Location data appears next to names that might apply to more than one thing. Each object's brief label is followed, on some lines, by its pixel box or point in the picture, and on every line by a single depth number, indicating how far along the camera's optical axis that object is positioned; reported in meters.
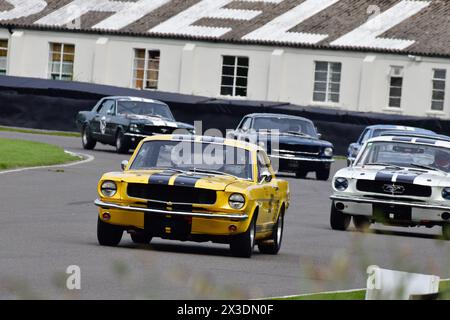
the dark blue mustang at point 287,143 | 33.44
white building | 57.38
